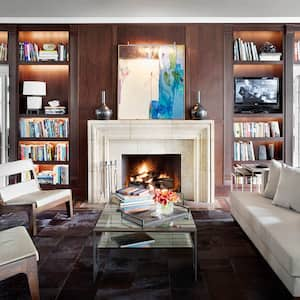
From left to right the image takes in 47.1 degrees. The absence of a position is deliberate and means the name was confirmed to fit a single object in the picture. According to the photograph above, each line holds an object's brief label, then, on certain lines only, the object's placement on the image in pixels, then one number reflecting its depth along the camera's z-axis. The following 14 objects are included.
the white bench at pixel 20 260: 2.03
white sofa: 2.12
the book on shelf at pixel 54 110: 5.38
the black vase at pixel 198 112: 5.11
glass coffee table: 2.66
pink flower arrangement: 2.93
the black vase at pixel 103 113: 5.07
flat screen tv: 5.41
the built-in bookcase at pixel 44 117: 5.35
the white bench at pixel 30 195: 3.66
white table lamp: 5.24
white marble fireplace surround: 5.11
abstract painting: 5.27
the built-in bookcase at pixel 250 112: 5.35
